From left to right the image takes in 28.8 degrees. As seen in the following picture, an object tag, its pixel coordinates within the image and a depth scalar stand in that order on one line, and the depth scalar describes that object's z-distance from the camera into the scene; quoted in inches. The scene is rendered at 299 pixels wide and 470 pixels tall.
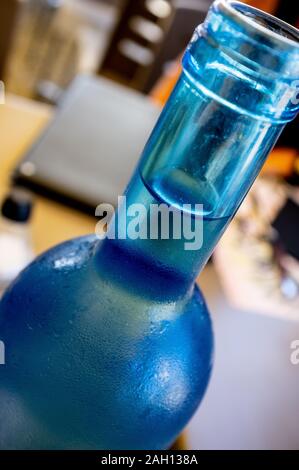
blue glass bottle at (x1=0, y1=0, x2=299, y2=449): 11.5
